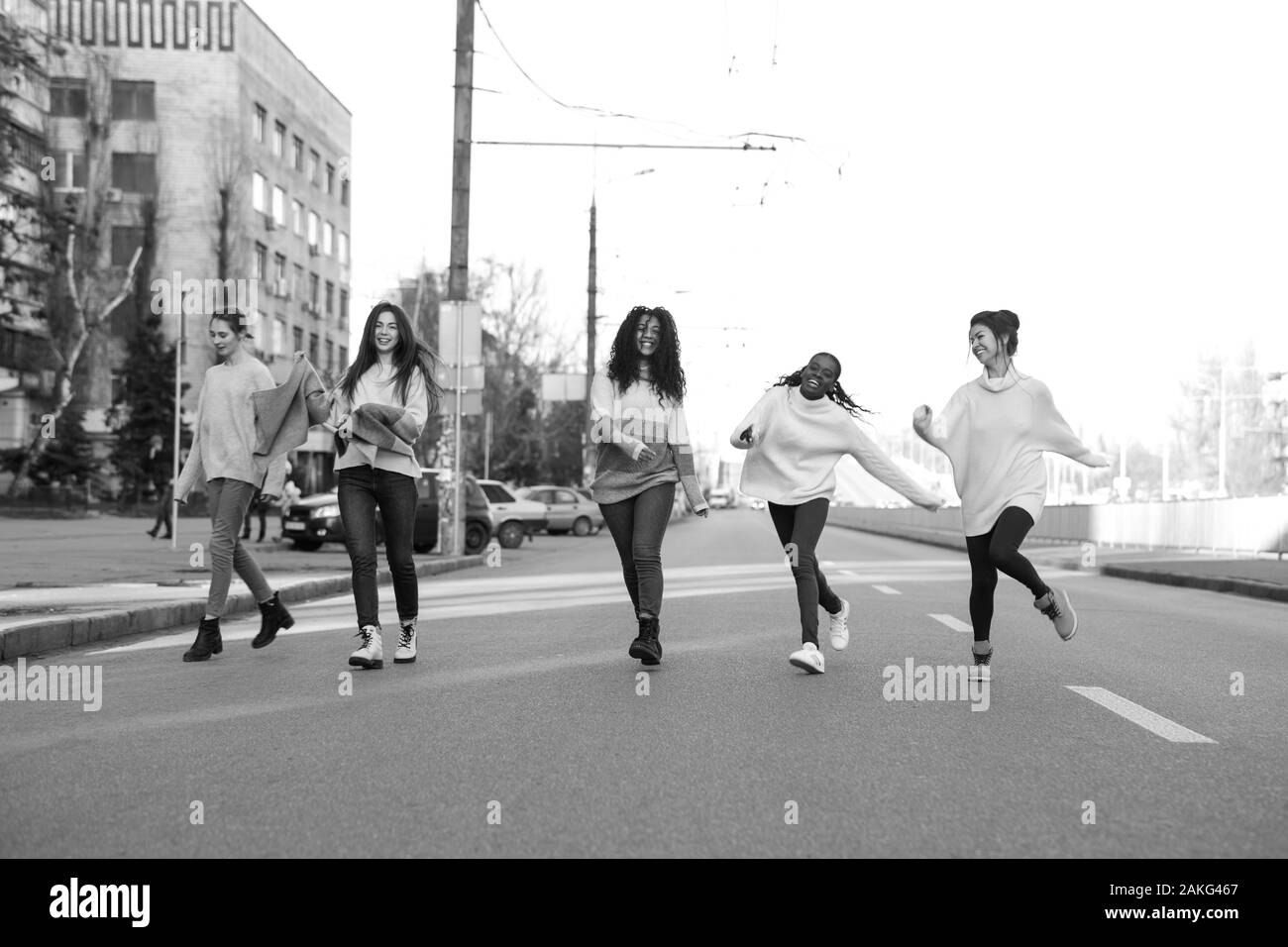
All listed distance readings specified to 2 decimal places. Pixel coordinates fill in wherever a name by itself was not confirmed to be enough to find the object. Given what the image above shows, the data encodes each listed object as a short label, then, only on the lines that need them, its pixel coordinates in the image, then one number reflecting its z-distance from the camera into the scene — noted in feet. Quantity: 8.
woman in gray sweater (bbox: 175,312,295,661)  26.00
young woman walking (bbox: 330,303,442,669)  24.57
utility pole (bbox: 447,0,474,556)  71.20
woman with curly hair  24.97
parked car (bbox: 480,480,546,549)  104.47
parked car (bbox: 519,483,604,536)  134.31
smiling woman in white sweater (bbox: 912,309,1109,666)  23.61
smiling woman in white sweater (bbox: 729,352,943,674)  24.86
